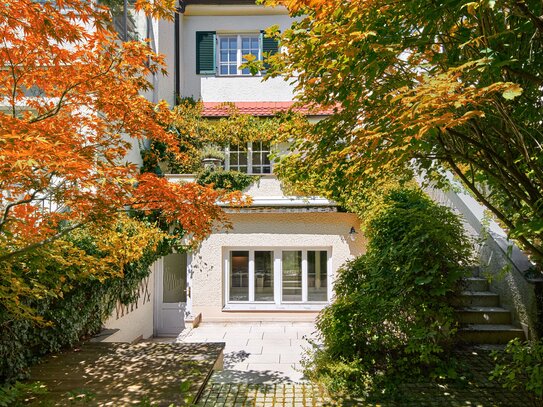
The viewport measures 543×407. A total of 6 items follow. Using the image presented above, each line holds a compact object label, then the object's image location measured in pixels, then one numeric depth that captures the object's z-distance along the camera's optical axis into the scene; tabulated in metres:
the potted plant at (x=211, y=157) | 14.90
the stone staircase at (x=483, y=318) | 7.97
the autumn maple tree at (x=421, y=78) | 3.83
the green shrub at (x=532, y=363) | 4.93
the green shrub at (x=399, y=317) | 6.68
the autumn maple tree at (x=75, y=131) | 5.07
